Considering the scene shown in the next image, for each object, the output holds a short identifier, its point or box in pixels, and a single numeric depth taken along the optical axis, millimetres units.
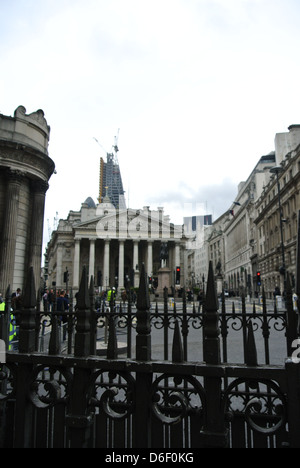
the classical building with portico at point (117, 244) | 66875
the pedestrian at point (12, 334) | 6754
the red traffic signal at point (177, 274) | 26194
